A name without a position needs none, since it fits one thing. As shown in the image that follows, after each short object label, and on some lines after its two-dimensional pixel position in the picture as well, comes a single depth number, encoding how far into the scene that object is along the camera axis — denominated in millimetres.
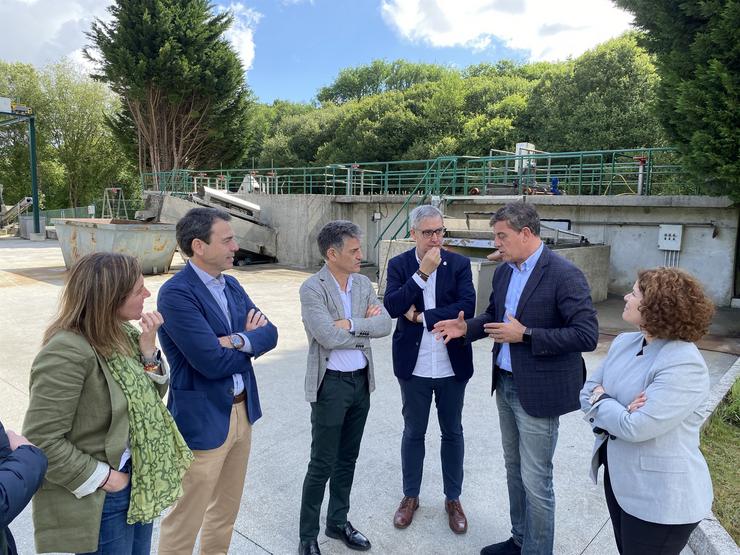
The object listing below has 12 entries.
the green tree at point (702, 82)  7477
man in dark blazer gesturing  2438
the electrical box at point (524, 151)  13783
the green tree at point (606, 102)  20562
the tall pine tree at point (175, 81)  24969
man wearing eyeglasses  3008
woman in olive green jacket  1688
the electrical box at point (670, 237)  10203
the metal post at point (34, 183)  25422
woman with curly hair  1838
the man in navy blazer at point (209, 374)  2264
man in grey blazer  2688
